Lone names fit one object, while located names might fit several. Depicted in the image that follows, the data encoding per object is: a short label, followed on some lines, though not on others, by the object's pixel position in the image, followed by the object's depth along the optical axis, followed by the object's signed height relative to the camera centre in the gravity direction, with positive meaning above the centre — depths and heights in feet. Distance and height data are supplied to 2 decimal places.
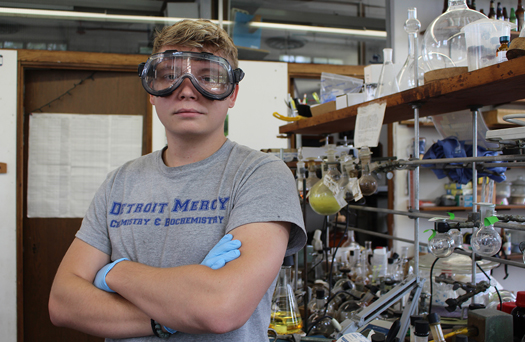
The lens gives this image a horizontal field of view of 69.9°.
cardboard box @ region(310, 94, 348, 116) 5.57 +1.14
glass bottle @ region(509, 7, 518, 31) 11.30 +4.85
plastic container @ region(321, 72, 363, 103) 6.01 +1.51
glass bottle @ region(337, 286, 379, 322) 5.15 -1.76
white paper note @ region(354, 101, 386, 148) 4.48 +0.67
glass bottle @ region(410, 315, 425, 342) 3.66 -1.45
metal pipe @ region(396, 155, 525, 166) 3.44 +0.17
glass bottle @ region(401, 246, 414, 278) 7.28 -1.80
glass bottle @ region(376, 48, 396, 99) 5.15 +1.35
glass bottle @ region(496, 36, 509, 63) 3.23 +1.10
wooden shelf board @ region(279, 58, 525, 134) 3.13 +0.86
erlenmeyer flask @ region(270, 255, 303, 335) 4.96 -1.77
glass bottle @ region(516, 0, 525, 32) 11.49 +5.06
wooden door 9.93 +1.32
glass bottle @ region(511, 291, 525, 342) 3.87 -1.48
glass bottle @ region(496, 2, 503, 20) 11.12 +4.91
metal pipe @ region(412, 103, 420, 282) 4.45 -0.18
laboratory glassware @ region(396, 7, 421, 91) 4.81 +1.43
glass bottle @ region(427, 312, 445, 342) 3.55 -1.43
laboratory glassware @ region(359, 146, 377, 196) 4.39 +0.00
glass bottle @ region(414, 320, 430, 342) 3.30 -1.34
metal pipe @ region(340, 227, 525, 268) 3.79 -0.90
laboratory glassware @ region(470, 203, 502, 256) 3.40 -0.56
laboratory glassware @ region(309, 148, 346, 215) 4.72 -0.20
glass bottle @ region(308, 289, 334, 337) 4.97 -1.95
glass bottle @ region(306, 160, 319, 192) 5.76 -0.02
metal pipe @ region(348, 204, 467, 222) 3.71 -0.44
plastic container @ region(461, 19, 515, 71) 3.44 +1.26
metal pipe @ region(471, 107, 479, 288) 4.56 +0.48
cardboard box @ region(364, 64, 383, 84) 5.91 +1.66
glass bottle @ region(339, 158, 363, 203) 4.43 -0.06
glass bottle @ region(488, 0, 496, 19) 11.26 +4.98
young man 2.73 -0.43
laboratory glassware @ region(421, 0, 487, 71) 4.27 +1.61
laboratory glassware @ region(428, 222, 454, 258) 3.55 -0.63
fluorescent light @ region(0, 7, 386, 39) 10.03 +4.50
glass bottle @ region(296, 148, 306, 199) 5.60 +0.05
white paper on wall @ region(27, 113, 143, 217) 10.19 +0.65
